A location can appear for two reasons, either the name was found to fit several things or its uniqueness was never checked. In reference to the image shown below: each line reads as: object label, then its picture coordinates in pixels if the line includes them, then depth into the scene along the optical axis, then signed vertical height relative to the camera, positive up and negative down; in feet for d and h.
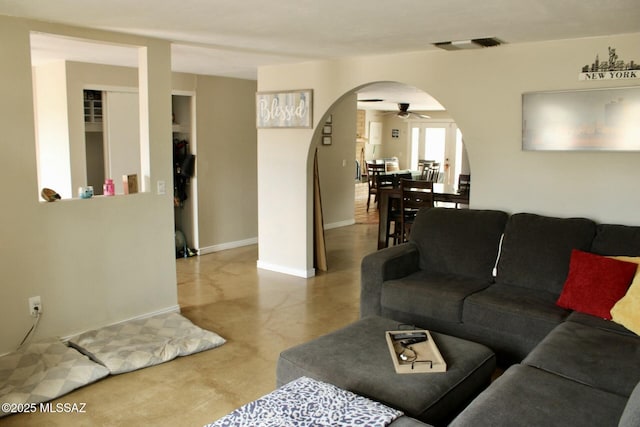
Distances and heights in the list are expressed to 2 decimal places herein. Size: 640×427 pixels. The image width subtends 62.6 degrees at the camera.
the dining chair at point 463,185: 19.70 -1.20
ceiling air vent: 12.63 +2.76
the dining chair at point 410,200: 19.43 -1.67
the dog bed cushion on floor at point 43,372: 9.80 -4.31
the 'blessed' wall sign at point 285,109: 17.43 +1.58
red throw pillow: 10.14 -2.51
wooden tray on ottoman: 8.13 -3.20
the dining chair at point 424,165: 36.07 -0.73
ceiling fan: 33.60 +2.99
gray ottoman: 7.52 -3.33
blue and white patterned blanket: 6.46 -3.23
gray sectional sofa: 6.93 -3.08
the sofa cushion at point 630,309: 9.45 -2.80
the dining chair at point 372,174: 33.88 -1.22
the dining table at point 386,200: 19.44 -1.77
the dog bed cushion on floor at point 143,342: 11.23 -4.32
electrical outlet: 11.79 -3.40
